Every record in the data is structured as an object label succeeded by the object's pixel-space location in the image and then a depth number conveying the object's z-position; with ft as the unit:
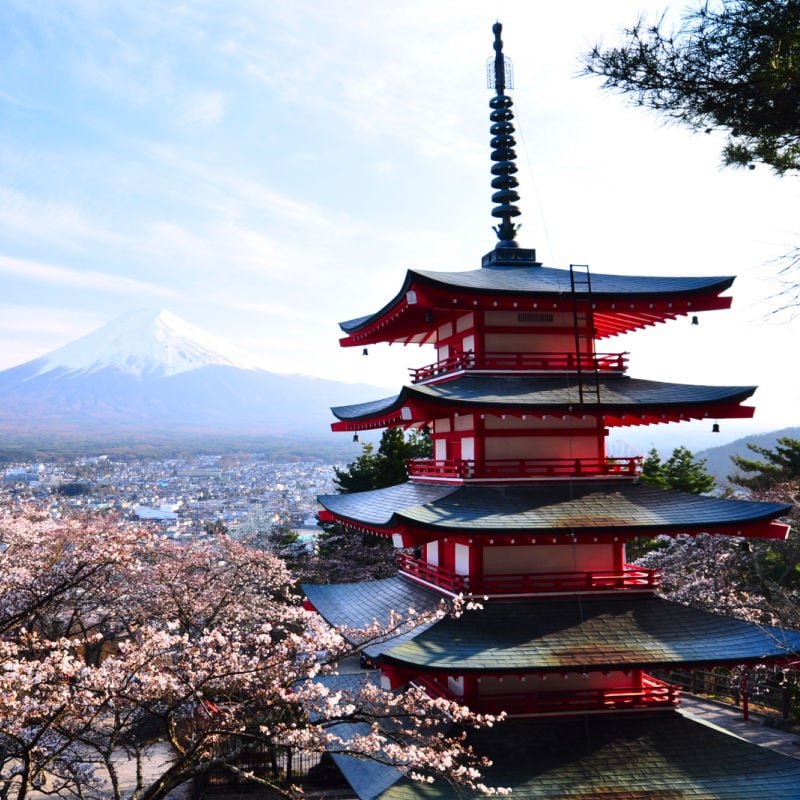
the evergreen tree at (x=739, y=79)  24.34
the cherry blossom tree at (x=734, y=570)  75.72
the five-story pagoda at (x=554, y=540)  34.68
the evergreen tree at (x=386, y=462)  111.45
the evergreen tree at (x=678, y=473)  117.39
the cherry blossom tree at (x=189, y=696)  28.73
